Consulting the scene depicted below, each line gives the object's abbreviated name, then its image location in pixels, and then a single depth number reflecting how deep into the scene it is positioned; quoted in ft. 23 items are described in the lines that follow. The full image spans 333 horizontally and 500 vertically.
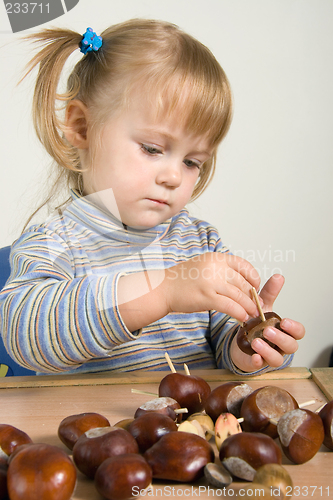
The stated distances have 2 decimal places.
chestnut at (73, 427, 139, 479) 1.12
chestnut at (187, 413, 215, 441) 1.34
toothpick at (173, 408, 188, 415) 1.39
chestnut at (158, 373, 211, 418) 1.51
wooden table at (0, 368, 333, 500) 1.12
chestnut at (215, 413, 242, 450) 1.26
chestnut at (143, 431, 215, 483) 1.10
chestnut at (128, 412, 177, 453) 1.24
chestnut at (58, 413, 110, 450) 1.28
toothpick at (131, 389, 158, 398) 1.59
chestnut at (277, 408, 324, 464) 1.20
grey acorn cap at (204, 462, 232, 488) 1.08
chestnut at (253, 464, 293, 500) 1.02
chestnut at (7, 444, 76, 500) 0.98
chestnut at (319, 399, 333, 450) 1.28
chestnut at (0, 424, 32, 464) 1.17
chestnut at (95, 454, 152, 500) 1.02
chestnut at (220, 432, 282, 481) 1.10
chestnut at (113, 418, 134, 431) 1.33
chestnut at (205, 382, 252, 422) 1.44
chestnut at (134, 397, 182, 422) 1.40
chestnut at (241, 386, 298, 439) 1.33
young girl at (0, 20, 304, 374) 1.89
